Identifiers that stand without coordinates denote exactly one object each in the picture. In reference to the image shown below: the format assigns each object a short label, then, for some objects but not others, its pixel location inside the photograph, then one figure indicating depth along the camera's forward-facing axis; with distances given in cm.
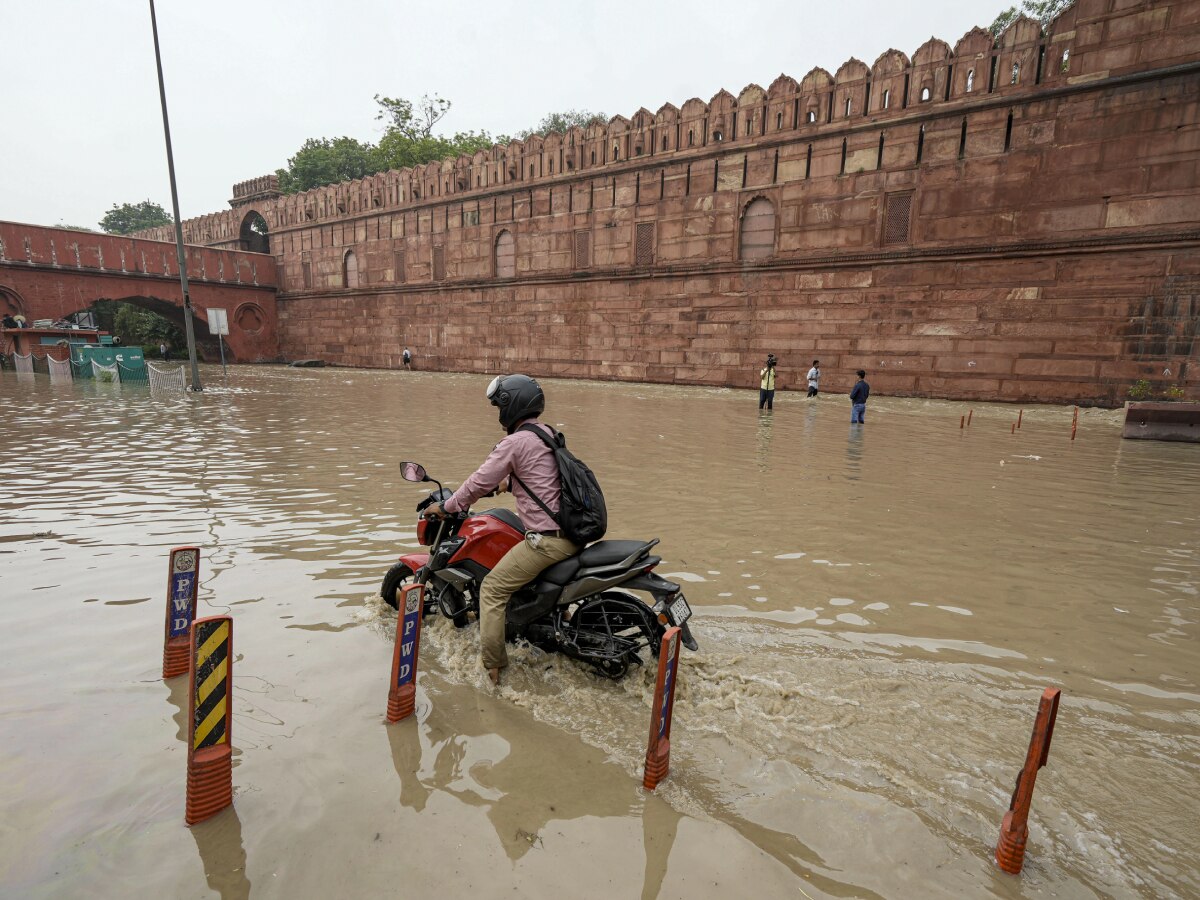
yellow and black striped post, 209
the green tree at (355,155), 4316
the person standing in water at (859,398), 1203
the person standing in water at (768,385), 1509
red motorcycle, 298
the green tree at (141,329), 4306
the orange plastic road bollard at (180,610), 302
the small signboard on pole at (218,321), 2301
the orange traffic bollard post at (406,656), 266
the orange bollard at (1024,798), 186
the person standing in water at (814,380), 1828
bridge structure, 2755
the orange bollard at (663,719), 229
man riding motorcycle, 302
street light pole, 1631
